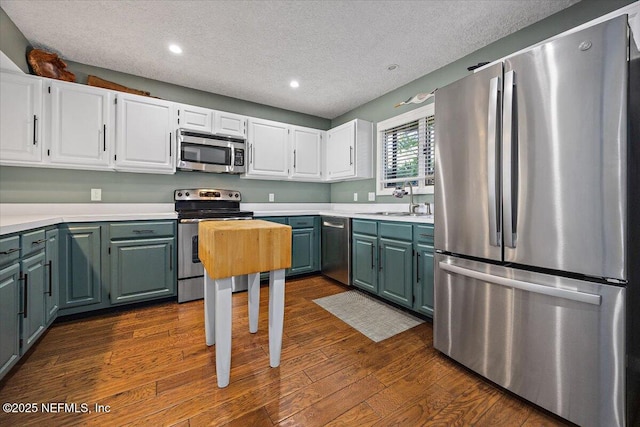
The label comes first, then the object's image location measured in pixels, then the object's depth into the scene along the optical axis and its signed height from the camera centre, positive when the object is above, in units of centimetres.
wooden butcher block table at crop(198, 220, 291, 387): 146 -28
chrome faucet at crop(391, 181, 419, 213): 308 +22
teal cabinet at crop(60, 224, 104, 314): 228 -46
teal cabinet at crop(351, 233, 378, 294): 286 -54
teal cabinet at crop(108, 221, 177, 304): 250 -47
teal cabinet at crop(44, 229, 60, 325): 201 -50
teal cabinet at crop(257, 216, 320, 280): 352 -40
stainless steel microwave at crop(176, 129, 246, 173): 310 +74
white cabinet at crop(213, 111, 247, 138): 334 +113
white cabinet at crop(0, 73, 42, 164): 228 +82
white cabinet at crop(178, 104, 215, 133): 311 +113
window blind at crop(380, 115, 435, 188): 309 +75
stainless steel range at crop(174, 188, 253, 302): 280 -26
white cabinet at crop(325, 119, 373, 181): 372 +90
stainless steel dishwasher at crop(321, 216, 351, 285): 325 -45
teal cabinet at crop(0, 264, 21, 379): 144 -58
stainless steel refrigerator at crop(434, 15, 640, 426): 113 -5
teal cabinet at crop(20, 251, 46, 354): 168 -57
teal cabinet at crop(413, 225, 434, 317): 226 -47
